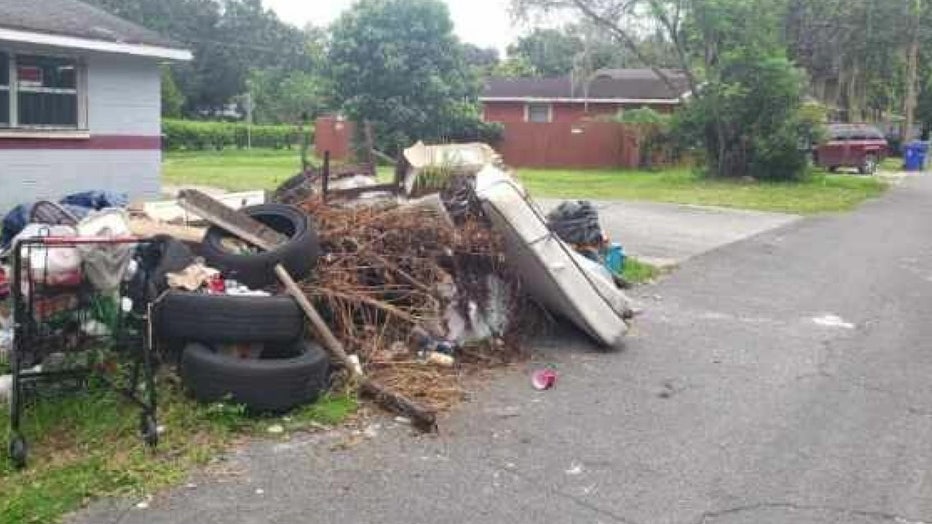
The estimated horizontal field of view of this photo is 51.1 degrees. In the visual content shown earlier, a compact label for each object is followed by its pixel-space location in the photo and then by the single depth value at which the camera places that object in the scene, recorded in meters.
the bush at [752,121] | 27.30
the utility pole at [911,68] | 36.28
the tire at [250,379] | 5.59
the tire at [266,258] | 6.56
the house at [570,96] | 46.19
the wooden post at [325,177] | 8.15
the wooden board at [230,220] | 6.94
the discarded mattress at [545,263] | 7.60
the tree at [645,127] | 35.06
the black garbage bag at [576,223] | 10.20
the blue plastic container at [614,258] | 10.97
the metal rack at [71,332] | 4.95
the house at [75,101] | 14.31
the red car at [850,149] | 36.34
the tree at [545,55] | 65.45
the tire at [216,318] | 5.84
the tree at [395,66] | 31.77
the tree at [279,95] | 55.25
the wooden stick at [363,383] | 5.75
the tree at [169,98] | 52.59
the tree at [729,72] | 27.38
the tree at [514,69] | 69.06
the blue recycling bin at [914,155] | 42.97
